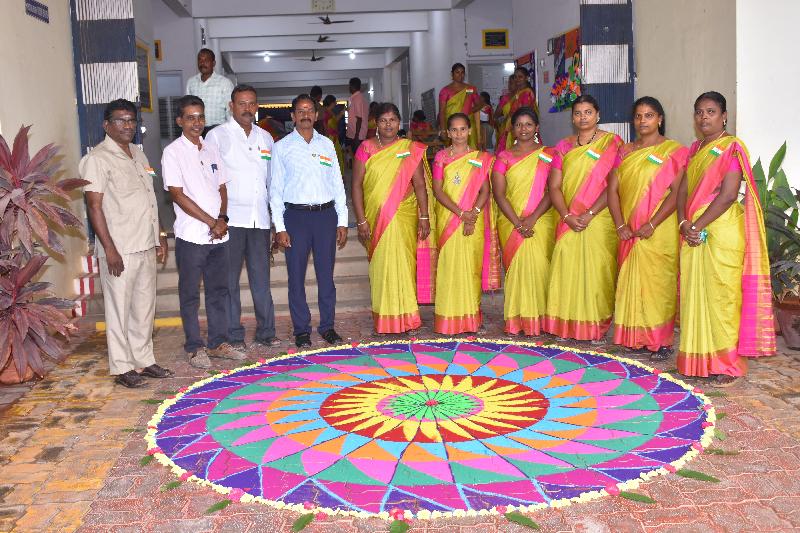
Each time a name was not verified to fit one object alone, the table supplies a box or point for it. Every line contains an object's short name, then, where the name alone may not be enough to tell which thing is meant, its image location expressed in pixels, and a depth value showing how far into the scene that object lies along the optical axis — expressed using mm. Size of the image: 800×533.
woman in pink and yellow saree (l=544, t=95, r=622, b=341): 5223
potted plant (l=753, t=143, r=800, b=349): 5227
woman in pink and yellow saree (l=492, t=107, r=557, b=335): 5488
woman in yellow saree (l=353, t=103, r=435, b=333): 5648
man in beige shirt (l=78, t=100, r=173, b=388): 4676
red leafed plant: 4668
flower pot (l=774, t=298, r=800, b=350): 5199
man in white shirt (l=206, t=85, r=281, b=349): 5312
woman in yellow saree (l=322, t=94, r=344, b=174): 11572
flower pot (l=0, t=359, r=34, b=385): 4922
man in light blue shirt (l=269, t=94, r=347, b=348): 5395
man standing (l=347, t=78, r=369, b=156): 11125
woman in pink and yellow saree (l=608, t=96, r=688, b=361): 4902
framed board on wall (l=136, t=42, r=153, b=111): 9242
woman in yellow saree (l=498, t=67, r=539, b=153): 9680
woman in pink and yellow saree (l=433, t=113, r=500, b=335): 5602
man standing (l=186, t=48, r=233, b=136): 7242
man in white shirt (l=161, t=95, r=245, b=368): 4988
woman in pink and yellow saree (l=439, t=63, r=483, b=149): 10695
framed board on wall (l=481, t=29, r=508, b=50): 13078
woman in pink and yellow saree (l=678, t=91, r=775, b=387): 4477
